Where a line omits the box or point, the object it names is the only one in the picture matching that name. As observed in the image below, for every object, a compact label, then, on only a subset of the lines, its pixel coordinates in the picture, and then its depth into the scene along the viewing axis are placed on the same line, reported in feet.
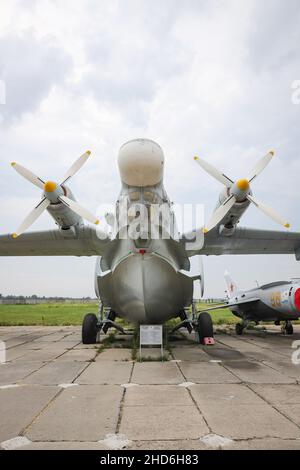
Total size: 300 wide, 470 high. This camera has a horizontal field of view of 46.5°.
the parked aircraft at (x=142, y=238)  30.60
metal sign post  30.07
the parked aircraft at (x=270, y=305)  52.37
